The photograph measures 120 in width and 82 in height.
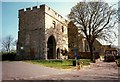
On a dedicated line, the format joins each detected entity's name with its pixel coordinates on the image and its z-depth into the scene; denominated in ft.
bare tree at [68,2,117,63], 52.45
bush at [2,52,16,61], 56.34
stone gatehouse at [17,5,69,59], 53.78
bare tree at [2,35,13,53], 111.54
